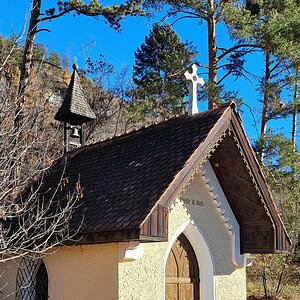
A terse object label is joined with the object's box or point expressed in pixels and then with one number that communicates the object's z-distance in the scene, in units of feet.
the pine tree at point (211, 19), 66.23
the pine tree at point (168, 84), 69.15
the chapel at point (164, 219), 25.68
